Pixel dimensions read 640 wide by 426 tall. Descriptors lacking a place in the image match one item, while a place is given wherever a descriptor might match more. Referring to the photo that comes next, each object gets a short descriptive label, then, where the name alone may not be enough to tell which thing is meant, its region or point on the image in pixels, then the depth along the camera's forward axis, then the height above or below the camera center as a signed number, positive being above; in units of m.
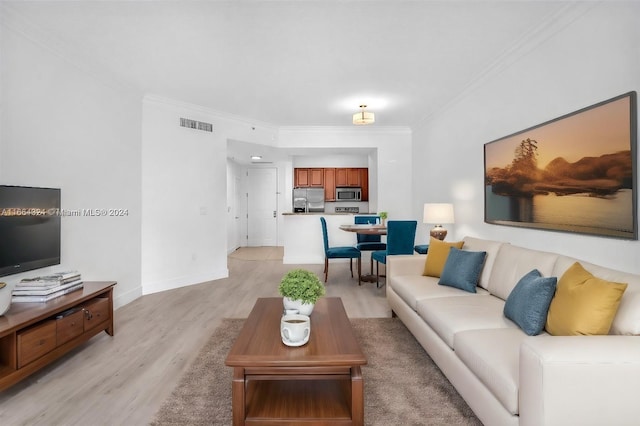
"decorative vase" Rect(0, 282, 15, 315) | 2.07 -0.54
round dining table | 4.58 -0.25
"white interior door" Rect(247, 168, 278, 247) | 9.05 +0.17
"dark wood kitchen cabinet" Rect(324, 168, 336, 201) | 8.52 +0.73
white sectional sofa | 1.22 -0.68
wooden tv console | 2.00 -0.82
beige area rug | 1.79 -1.12
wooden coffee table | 1.59 -0.84
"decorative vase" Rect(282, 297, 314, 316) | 2.08 -0.60
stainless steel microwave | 8.43 +0.49
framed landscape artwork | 2.04 +0.29
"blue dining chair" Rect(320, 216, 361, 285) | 5.00 -0.61
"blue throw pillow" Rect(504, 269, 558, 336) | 1.79 -0.52
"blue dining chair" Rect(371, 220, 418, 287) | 4.26 -0.33
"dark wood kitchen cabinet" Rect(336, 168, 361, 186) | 8.50 +0.91
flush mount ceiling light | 4.77 +1.38
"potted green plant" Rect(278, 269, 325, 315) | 2.06 -0.50
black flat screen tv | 2.37 -0.12
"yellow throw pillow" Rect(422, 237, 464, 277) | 3.18 -0.44
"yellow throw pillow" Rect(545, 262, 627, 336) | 1.50 -0.45
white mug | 1.73 -0.64
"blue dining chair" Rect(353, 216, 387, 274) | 5.31 -0.49
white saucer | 1.74 -0.69
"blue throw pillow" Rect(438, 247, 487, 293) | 2.74 -0.50
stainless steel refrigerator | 8.47 +0.31
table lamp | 4.21 -0.04
